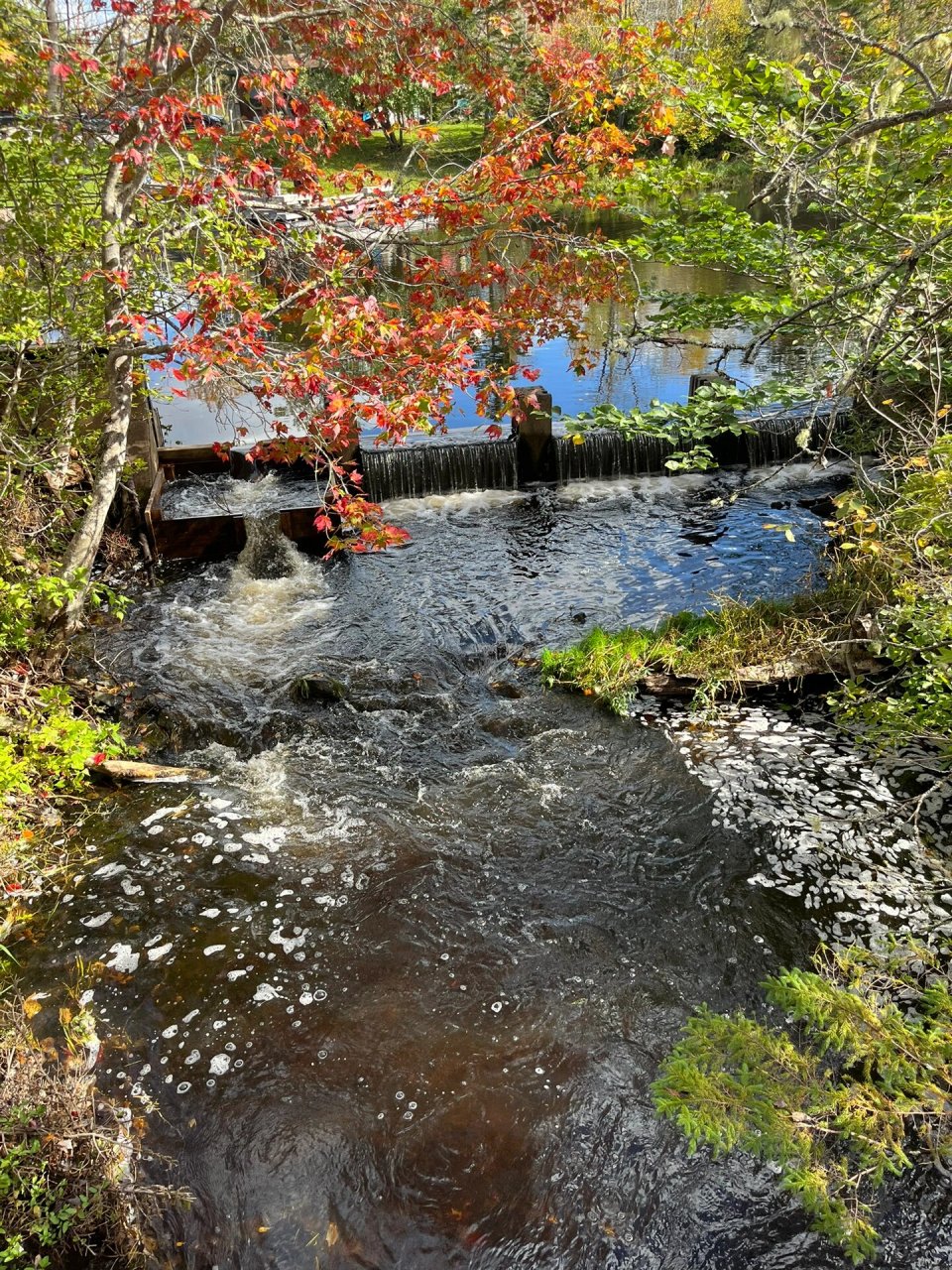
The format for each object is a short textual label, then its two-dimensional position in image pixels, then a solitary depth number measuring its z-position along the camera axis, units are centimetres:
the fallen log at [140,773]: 593
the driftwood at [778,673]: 691
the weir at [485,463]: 1134
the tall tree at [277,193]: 483
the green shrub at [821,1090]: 262
